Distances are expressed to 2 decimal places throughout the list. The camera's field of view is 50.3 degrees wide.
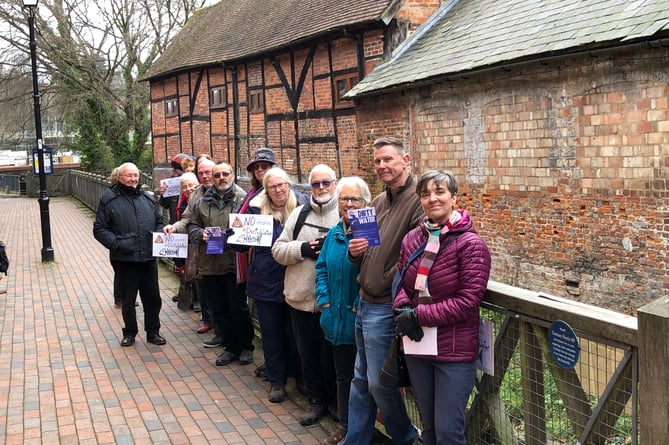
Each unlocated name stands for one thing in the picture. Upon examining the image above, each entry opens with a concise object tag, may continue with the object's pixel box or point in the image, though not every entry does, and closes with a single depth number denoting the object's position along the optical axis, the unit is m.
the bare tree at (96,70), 31.92
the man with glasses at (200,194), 7.04
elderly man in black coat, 6.98
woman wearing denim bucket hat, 5.89
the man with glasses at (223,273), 6.41
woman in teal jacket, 4.21
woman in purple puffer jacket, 3.28
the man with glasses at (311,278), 4.84
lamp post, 12.97
